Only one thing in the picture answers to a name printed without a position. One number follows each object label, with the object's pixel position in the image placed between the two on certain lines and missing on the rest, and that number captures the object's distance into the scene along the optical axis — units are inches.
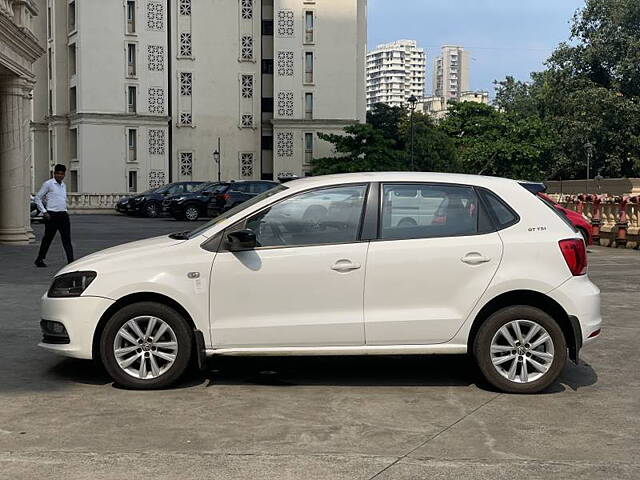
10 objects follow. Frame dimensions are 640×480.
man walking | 557.3
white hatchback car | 252.4
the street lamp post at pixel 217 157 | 2223.8
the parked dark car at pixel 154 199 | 1614.2
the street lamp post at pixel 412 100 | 1679.4
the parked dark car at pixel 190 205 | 1470.2
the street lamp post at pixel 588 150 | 2151.8
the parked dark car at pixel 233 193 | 1341.0
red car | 767.7
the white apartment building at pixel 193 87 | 2102.6
